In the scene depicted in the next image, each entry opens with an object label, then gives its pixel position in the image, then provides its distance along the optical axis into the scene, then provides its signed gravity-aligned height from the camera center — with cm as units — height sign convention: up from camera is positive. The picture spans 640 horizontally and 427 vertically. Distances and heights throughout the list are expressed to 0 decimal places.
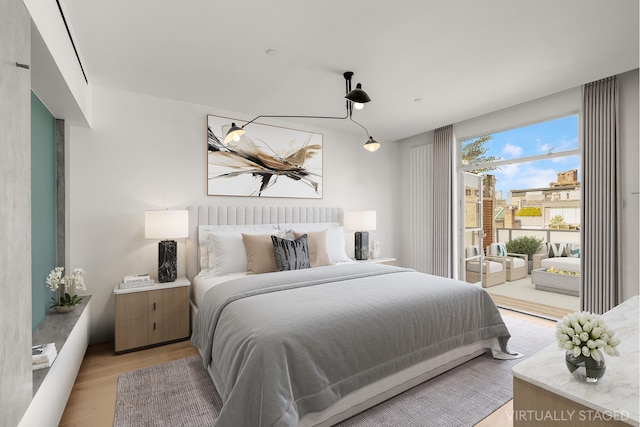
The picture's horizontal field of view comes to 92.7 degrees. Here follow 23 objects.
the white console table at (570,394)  102 -63
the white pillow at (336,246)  387 -40
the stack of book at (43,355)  158 -76
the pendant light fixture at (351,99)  240 +92
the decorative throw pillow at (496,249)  590 -68
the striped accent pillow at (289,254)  311 -42
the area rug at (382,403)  187 -126
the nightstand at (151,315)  276 -95
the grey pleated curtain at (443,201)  451 +20
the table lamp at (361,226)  440 -17
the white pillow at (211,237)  324 -26
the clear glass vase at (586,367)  114 -58
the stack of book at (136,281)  288 -65
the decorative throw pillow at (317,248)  341 -39
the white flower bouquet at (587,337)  113 -46
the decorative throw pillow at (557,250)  584 -69
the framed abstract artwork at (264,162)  364 +68
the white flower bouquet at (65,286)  238 -60
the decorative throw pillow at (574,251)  566 -68
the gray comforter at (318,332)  154 -75
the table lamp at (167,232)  294 -17
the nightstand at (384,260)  439 -67
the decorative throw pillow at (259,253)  308 -40
